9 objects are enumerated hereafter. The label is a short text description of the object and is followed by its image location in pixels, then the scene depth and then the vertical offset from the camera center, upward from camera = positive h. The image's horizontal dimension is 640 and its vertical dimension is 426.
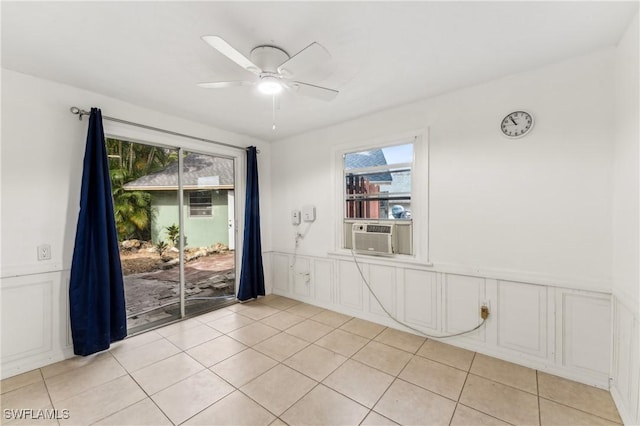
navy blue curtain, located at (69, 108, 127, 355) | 2.40 -0.46
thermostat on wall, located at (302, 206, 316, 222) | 3.78 -0.07
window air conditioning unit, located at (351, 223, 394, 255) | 3.03 -0.36
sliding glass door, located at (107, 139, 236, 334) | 2.98 -0.21
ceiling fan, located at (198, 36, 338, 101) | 1.54 +0.93
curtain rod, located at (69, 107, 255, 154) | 2.47 +0.95
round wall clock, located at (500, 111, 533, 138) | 2.23 +0.71
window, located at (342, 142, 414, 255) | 3.00 +0.20
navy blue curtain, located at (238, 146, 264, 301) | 3.87 -0.52
